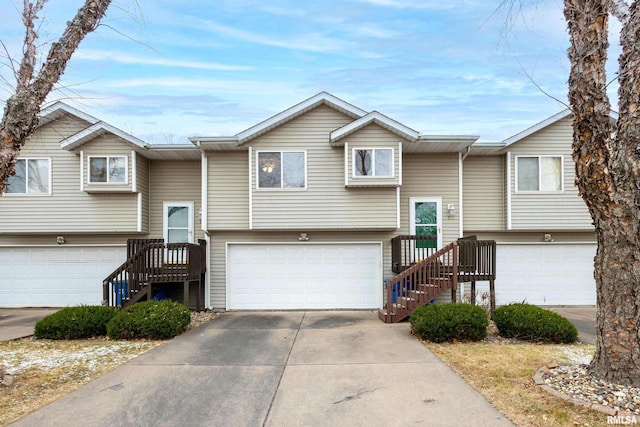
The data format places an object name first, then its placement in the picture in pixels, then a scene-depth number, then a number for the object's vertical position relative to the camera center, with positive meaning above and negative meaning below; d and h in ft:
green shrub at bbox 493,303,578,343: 23.08 -6.79
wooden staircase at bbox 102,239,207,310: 31.71 -4.59
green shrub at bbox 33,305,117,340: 24.80 -7.02
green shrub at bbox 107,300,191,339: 24.40 -6.86
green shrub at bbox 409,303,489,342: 23.27 -6.66
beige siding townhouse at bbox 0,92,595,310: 34.53 +0.85
